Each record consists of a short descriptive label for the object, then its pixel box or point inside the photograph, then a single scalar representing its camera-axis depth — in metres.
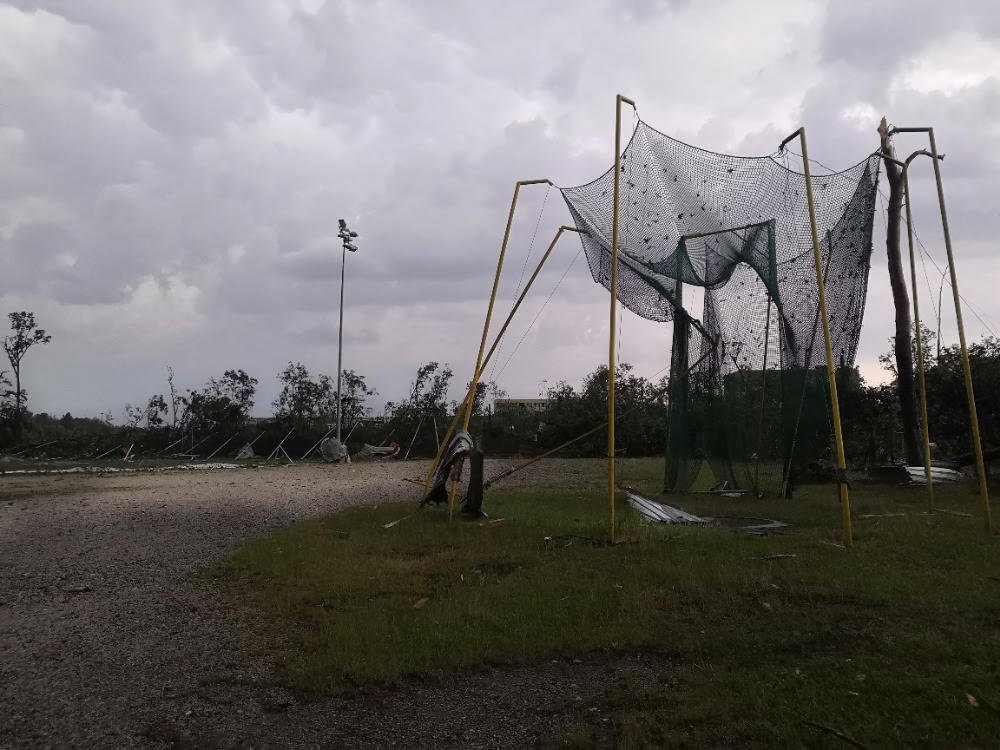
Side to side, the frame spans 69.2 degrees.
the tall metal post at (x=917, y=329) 9.76
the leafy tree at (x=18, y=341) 37.03
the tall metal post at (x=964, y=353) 8.23
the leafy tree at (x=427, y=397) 36.50
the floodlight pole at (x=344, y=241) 28.02
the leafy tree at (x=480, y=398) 34.22
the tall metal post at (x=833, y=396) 7.19
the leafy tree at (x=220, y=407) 33.72
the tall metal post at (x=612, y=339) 7.46
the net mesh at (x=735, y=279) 10.20
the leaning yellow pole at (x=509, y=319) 10.80
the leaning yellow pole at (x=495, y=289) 10.95
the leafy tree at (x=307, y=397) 38.03
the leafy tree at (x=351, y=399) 37.25
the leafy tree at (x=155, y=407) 38.25
